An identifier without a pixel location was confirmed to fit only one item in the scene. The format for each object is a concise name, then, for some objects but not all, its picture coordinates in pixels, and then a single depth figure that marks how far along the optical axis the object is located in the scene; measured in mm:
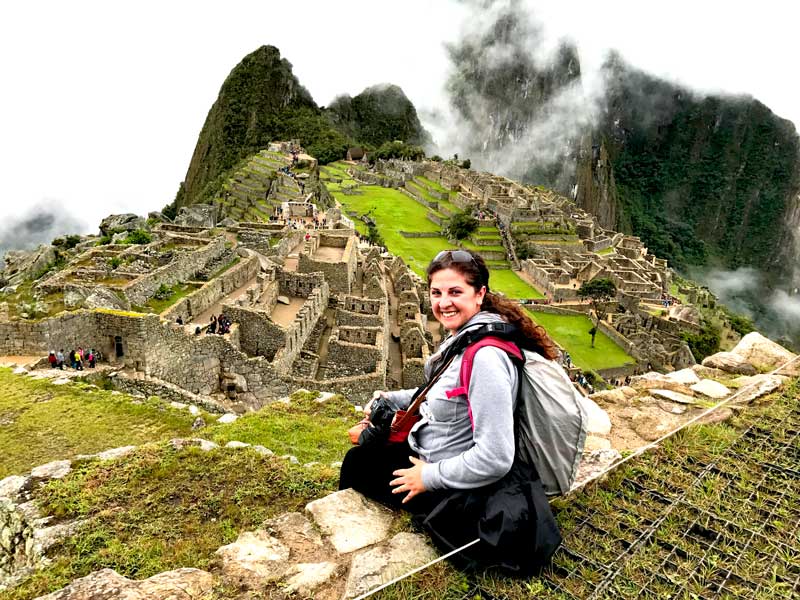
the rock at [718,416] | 4547
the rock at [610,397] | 5836
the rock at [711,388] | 5633
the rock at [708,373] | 6484
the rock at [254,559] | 3004
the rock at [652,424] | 4891
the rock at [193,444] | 4903
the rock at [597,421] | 5027
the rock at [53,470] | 4344
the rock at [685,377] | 6154
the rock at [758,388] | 5078
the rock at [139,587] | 2803
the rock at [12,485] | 4114
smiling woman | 2738
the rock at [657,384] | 5907
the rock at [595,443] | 4652
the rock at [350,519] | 3258
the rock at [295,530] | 3316
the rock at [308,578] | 2895
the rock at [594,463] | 3655
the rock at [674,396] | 5512
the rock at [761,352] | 6733
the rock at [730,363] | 6551
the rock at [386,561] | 2848
